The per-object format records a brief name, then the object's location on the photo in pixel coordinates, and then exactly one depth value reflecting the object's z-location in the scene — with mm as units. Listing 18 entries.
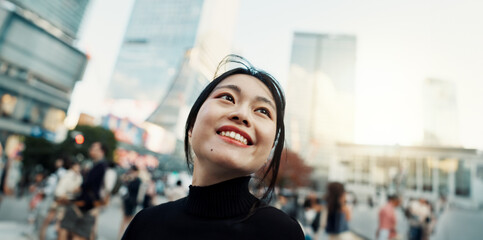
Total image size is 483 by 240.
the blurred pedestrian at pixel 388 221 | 5316
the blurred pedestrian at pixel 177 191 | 5443
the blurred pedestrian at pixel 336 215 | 4496
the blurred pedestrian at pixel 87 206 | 3066
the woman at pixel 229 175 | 741
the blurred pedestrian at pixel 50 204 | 4898
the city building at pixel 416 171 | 29109
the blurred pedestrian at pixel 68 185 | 3960
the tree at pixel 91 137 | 21141
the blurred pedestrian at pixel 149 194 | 7152
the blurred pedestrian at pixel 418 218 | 6184
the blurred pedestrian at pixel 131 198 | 5847
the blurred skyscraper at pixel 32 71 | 29109
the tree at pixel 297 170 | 39322
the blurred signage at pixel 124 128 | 37525
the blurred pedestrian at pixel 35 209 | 5668
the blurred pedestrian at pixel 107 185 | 3410
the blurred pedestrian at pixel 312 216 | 6105
